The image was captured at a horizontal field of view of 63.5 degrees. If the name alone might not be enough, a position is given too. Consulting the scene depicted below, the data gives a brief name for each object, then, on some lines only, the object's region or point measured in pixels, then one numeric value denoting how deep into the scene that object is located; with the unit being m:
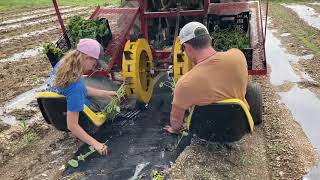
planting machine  2.41
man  2.28
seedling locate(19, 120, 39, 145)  3.01
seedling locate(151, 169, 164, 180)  2.18
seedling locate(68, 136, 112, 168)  2.48
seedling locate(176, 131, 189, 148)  2.62
